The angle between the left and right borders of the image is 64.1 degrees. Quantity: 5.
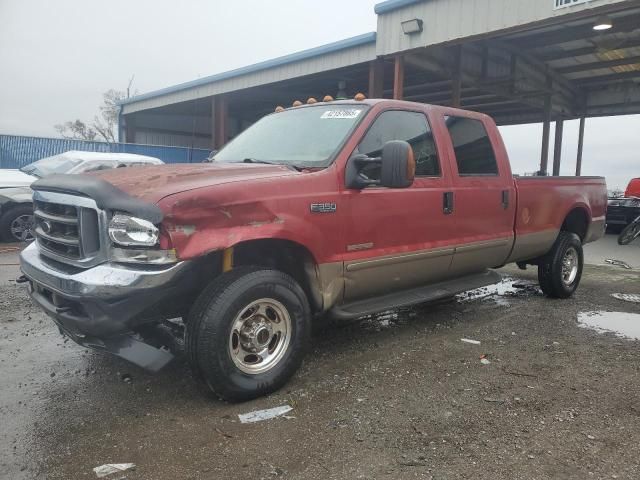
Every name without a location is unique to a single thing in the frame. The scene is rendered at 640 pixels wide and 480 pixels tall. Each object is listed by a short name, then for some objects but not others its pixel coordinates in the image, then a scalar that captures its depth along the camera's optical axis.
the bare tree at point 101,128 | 48.22
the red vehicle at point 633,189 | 14.38
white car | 8.53
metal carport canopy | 9.62
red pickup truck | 2.77
